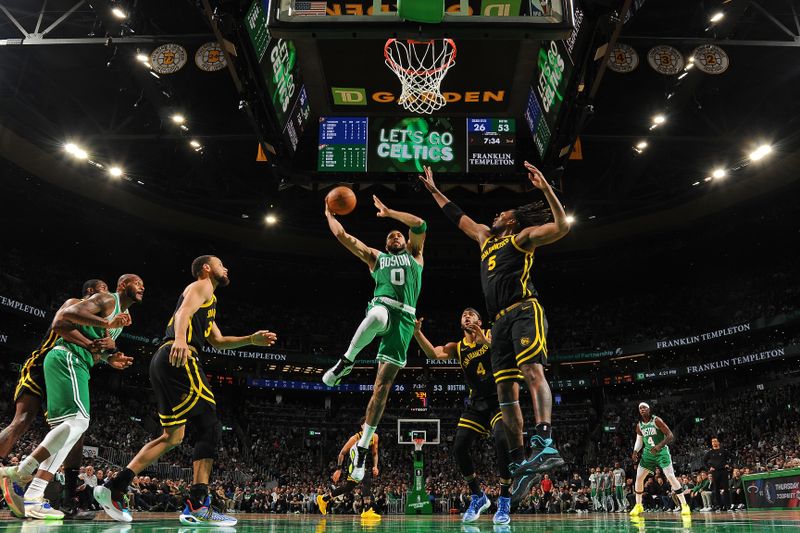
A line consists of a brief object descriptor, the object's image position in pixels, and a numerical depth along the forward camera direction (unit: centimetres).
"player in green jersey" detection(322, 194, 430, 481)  583
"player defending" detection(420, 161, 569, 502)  515
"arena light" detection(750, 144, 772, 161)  2014
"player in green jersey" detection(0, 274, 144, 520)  549
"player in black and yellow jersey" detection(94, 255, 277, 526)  521
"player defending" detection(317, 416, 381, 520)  576
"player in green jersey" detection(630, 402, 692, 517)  1161
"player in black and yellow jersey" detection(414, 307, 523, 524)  791
